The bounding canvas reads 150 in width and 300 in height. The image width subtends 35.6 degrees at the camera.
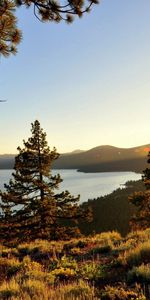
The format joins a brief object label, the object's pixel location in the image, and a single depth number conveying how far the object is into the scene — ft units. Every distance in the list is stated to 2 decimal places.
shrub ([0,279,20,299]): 13.51
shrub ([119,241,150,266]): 17.37
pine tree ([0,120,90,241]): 61.42
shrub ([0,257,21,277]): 20.28
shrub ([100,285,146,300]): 12.37
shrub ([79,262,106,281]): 16.10
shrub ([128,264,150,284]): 14.06
